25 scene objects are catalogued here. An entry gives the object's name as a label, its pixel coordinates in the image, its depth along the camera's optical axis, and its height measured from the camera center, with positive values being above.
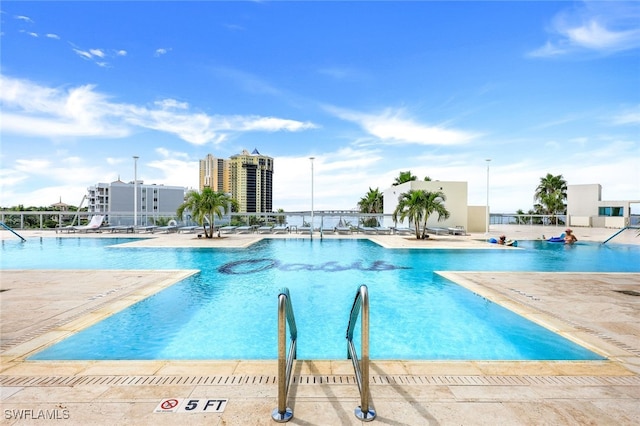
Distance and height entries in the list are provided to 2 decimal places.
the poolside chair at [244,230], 22.41 -1.18
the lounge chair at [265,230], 22.05 -1.16
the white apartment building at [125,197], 71.25 +3.41
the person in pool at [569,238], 17.73 -1.25
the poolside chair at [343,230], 22.39 -1.15
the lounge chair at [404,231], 21.61 -1.14
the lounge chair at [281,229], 21.86 -1.08
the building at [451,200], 23.44 +1.03
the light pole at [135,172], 21.64 +2.76
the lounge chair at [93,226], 22.11 -0.97
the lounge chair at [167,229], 22.30 -1.14
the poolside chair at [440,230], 21.03 -1.03
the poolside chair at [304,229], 22.00 -1.07
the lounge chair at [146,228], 22.14 -1.09
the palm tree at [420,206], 18.67 +0.46
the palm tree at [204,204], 18.19 +0.47
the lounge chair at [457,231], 21.36 -1.10
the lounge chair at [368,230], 22.30 -1.12
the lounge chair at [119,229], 21.92 -1.14
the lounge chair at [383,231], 21.78 -1.15
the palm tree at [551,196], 36.02 +2.17
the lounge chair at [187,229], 22.44 -1.14
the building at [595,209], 29.92 +0.61
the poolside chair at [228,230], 21.82 -1.16
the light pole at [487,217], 23.33 -0.18
